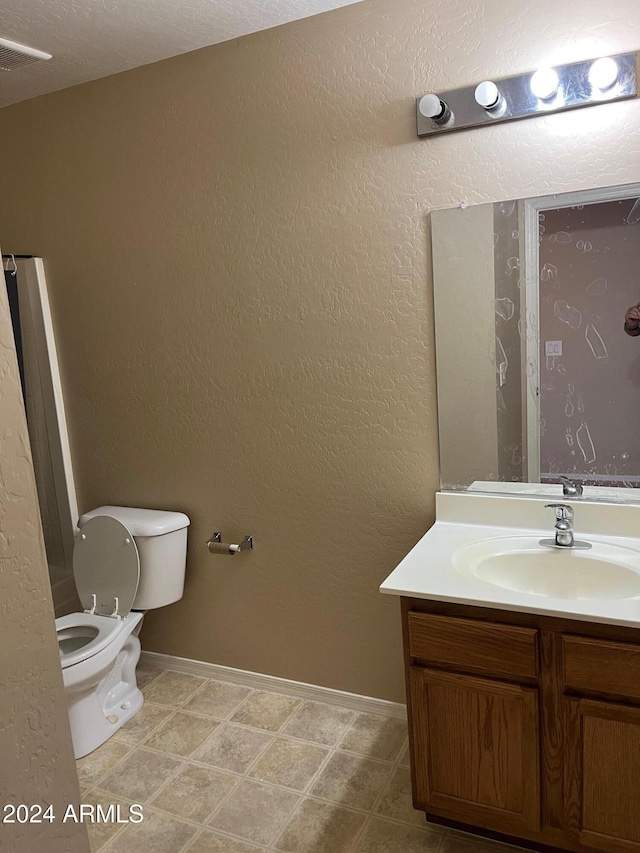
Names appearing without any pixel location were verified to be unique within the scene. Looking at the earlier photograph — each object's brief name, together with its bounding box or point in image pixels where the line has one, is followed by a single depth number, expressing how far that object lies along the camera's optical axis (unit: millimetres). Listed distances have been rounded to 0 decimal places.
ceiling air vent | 2220
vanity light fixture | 1770
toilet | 2533
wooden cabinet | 1550
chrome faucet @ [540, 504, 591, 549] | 1904
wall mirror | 1887
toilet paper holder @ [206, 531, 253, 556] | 2574
